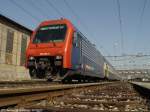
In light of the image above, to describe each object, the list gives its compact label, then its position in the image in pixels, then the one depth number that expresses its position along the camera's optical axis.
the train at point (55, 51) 11.61
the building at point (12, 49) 27.47
